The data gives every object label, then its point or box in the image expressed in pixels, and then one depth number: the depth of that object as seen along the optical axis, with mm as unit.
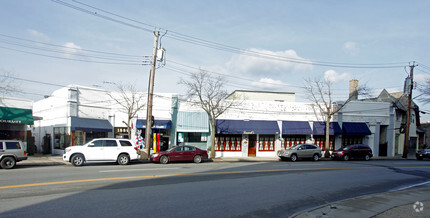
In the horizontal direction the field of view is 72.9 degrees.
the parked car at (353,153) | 26203
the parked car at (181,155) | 19517
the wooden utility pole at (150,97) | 20948
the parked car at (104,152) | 16891
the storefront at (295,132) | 28484
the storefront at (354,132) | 30344
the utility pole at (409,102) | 31797
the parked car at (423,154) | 31578
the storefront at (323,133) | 29234
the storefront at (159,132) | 24938
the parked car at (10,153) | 15157
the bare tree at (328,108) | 27859
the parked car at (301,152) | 24250
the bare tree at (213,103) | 24641
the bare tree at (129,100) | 25056
